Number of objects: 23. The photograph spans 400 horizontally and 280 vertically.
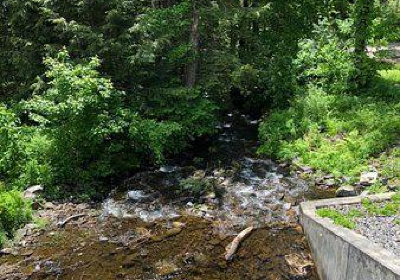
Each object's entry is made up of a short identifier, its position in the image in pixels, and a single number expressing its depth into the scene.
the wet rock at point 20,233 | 9.13
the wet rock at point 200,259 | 8.19
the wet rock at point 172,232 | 9.26
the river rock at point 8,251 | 8.58
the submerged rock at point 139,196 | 11.05
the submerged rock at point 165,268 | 7.96
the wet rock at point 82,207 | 10.41
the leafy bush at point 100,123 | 10.70
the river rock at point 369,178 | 10.46
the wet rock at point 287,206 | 10.17
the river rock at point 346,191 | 10.09
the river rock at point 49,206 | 10.28
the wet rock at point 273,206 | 10.23
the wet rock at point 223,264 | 8.05
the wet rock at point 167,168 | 12.95
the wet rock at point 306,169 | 12.13
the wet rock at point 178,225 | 9.60
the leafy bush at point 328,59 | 15.97
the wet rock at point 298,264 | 7.86
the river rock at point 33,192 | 10.26
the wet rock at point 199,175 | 12.27
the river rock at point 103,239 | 9.08
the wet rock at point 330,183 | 11.16
